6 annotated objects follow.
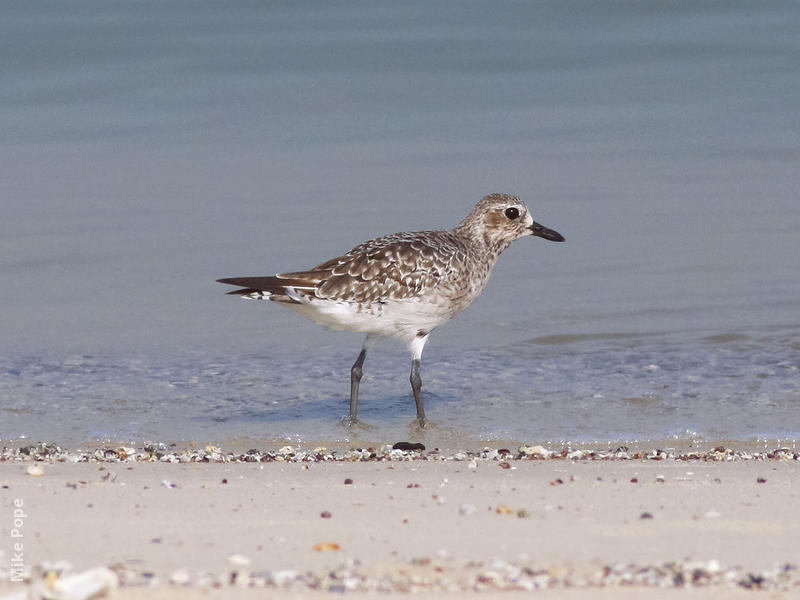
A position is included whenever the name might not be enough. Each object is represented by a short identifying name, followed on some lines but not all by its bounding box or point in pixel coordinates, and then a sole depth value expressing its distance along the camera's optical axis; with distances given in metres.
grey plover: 16.67
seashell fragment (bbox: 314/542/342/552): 9.31
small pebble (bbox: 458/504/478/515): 10.48
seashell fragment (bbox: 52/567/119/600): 7.94
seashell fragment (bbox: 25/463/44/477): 11.92
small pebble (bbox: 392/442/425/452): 14.46
